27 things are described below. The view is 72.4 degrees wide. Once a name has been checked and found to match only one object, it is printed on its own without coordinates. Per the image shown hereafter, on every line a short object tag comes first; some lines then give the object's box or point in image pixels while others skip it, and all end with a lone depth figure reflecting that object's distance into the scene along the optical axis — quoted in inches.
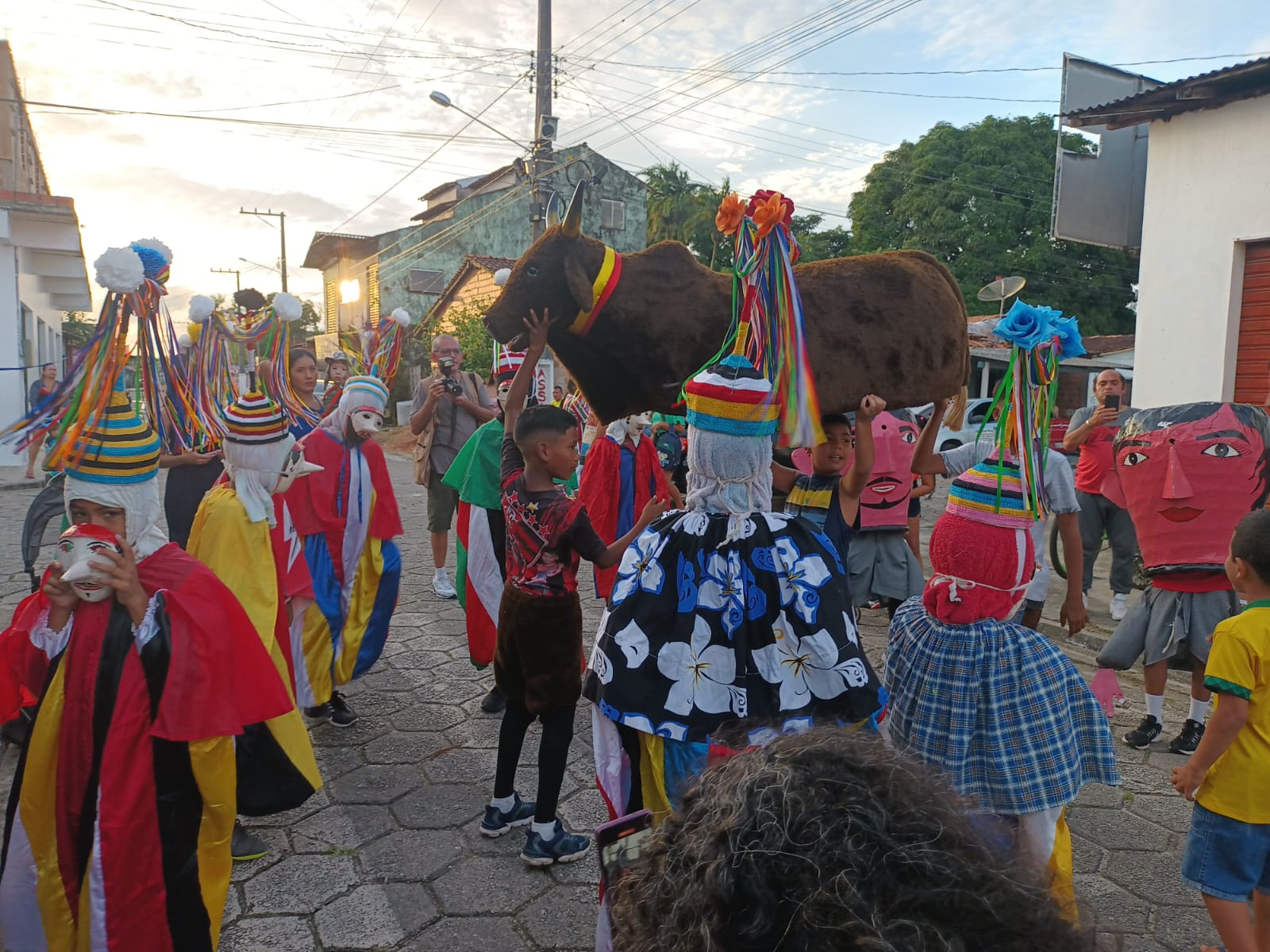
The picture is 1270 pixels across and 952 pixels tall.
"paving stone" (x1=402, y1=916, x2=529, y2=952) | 105.1
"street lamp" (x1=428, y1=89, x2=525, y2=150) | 556.1
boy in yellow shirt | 93.9
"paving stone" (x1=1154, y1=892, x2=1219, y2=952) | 107.8
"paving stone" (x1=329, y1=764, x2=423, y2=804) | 142.2
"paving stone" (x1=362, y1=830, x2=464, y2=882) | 120.7
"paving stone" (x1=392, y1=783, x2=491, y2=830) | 134.5
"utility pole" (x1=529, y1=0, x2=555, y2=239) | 581.3
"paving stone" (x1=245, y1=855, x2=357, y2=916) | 113.3
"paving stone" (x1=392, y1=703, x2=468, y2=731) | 170.6
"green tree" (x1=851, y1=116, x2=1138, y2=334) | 975.6
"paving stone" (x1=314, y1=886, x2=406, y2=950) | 106.2
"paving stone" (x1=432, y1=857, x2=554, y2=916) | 113.3
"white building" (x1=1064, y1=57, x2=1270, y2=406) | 301.0
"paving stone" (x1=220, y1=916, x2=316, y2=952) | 104.5
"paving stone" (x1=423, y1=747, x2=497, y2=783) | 149.1
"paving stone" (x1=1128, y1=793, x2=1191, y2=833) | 137.4
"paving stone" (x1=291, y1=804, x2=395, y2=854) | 127.8
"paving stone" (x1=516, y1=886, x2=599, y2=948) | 107.0
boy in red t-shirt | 119.3
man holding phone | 231.1
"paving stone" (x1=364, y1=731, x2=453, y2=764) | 156.1
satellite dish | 201.5
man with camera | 240.8
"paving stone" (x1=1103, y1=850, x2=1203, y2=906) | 117.4
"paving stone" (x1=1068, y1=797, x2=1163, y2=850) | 131.5
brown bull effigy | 123.3
